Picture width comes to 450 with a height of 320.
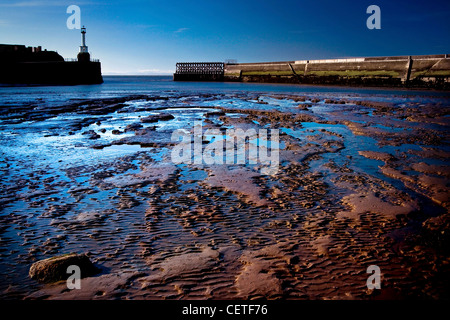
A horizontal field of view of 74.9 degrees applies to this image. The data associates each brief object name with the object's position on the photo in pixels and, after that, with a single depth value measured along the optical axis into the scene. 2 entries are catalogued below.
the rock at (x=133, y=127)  8.91
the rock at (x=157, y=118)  10.64
